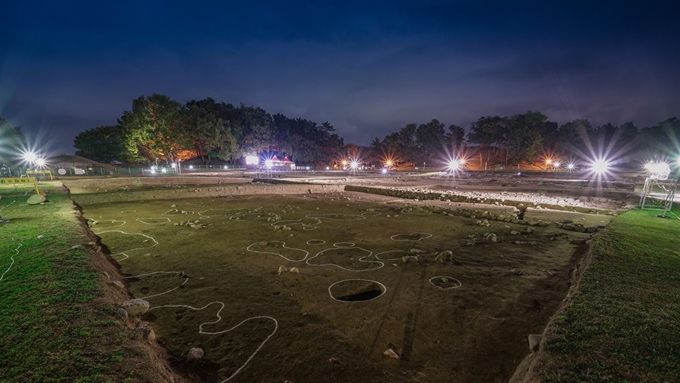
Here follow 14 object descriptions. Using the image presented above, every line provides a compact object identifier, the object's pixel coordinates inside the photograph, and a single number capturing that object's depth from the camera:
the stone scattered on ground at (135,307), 4.06
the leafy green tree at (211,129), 49.59
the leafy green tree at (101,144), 57.50
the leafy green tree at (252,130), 57.53
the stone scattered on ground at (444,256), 6.73
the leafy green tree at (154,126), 42.56
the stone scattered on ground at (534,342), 3.22
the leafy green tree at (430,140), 77.06
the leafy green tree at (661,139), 59.44
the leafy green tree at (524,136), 66.75
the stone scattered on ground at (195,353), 3.44
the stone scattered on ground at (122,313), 3.71
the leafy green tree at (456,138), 77.82
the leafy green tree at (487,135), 72.50
